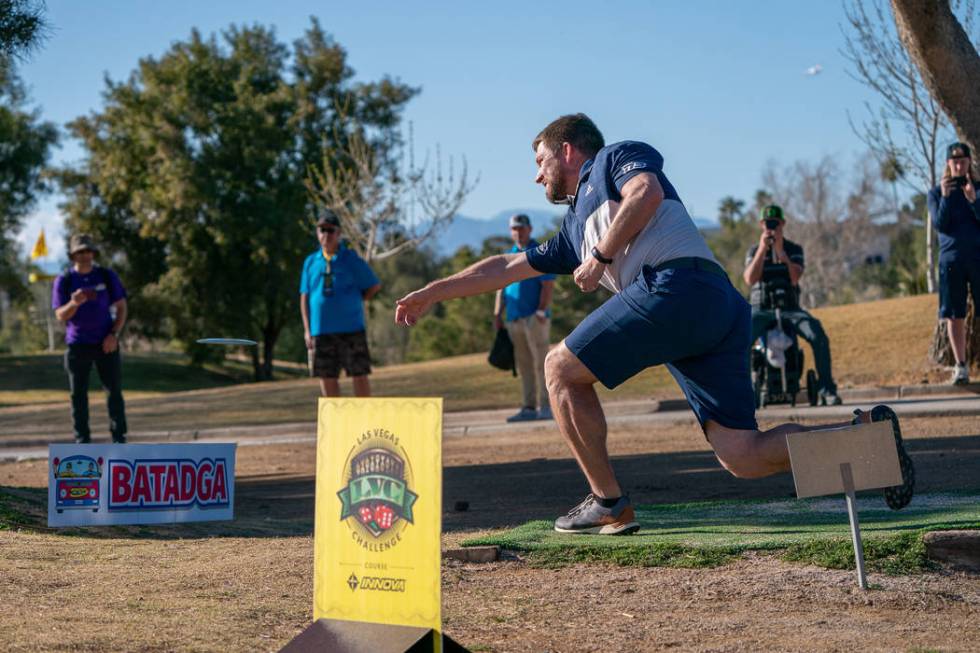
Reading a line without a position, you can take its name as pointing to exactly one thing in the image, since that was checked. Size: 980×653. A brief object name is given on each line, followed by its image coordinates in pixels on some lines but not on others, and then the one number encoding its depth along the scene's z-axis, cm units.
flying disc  601
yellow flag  4935
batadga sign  732
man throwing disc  527
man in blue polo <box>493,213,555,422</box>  1481
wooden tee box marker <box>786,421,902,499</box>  502
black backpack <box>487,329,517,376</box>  1495
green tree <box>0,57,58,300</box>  4594
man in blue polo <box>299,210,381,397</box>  1160
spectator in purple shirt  1209
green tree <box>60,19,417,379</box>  4425
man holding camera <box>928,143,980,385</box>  1310
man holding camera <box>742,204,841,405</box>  1291
